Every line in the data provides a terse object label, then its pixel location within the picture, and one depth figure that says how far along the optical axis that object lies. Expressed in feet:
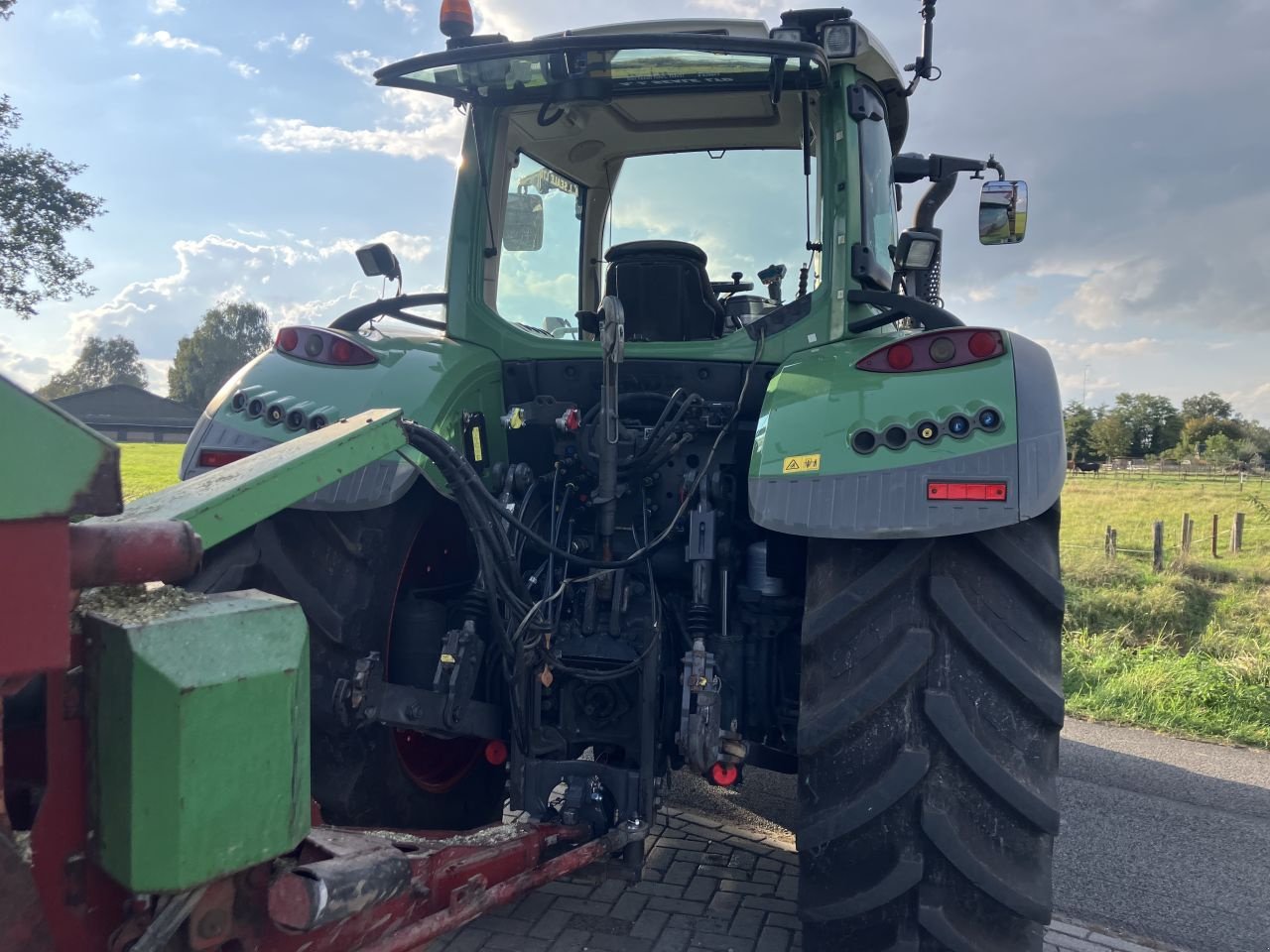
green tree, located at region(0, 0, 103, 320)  70.08
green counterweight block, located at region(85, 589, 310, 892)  4.17
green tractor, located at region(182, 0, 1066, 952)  7.20
